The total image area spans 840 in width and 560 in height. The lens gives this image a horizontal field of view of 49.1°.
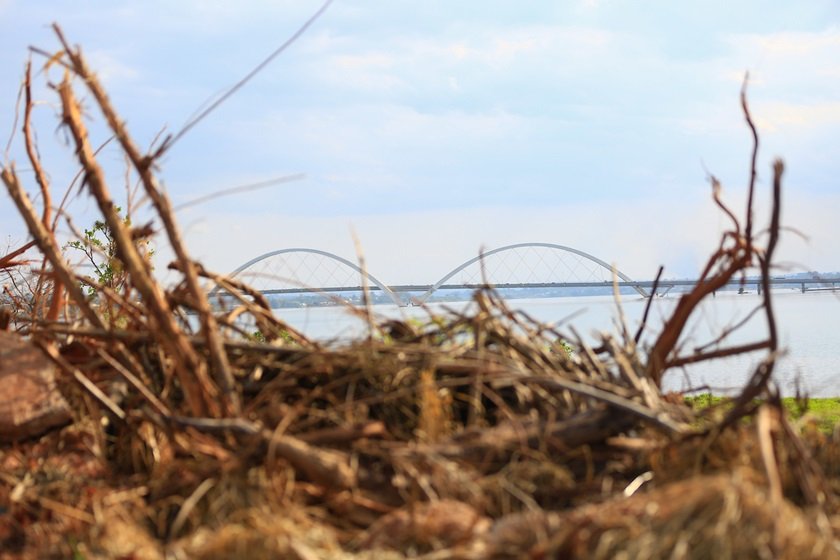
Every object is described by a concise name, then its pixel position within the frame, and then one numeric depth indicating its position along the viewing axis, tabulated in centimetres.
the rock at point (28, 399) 375
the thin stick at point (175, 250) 338
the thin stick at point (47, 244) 391
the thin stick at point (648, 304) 466
